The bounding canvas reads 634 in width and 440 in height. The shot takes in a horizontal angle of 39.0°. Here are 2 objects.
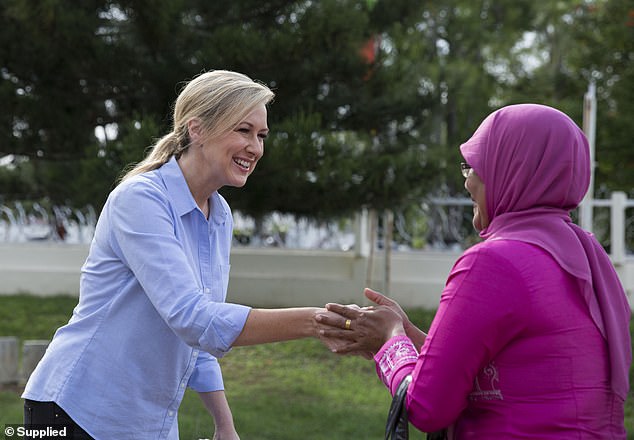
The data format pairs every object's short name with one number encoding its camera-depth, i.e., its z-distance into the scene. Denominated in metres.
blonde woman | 2.35
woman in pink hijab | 1.97
